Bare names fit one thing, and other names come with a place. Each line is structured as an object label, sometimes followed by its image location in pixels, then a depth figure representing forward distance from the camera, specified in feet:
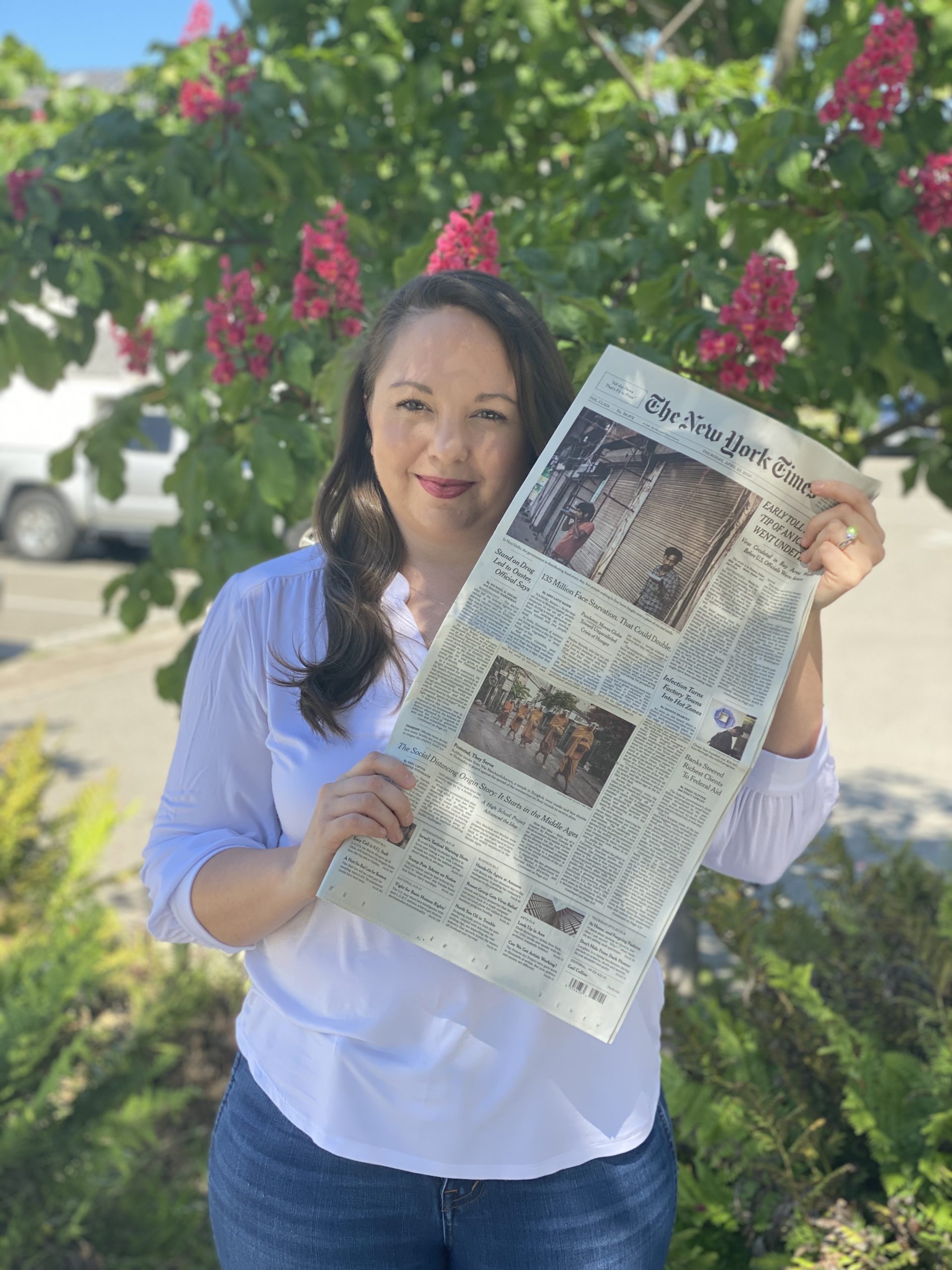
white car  36.22
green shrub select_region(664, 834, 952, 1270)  6.15
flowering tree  6.43
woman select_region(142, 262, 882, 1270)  3.97
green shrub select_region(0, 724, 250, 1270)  7.88
